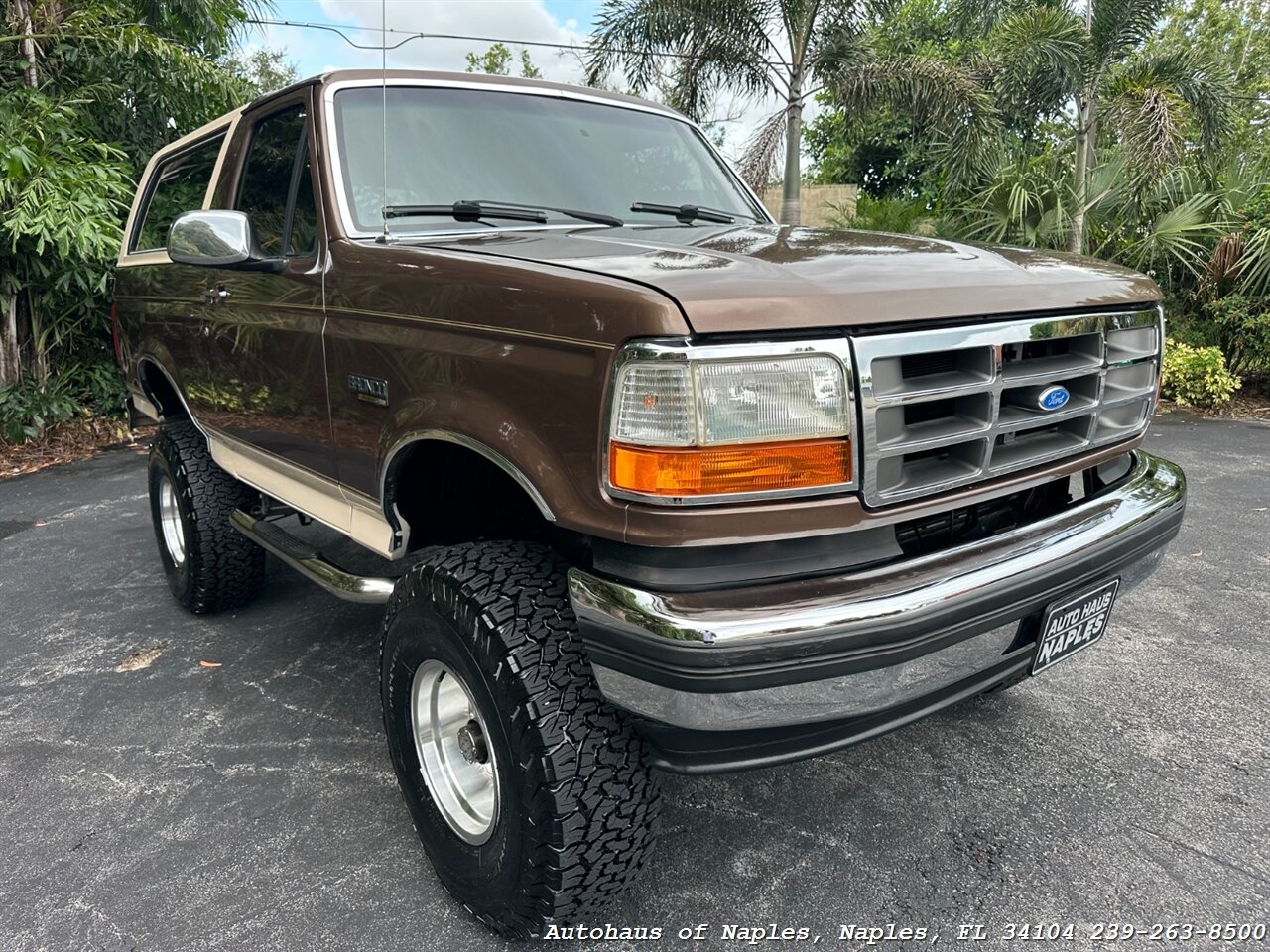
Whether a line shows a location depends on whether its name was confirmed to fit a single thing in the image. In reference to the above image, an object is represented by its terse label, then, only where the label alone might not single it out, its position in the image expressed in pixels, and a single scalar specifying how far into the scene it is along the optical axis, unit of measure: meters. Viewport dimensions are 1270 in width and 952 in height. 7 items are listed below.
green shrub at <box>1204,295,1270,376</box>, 8.44
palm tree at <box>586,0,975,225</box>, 9.33
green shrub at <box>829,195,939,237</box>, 10.47
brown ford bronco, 1.59
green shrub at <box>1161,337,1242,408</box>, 8.41
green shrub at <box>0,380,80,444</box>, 7.55
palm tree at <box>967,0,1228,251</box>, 8.62
